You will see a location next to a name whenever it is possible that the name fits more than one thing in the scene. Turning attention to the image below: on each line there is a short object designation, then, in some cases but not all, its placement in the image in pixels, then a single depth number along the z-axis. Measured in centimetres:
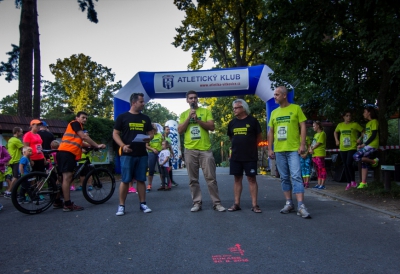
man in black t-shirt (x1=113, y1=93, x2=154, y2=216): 585
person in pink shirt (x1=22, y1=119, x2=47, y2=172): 791
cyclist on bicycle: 627
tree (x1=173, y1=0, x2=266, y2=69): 2313
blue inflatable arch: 1170
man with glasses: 590
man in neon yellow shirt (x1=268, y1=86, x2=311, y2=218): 550
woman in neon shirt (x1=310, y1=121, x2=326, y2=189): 948
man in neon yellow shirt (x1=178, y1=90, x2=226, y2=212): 598
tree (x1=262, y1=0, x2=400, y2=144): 595
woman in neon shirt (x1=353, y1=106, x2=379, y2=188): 772
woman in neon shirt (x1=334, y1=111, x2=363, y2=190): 845
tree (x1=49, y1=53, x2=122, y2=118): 4412
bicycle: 608
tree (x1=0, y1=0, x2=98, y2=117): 1338
